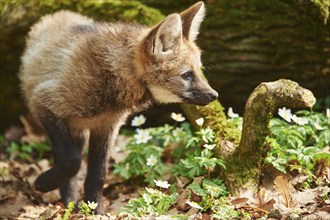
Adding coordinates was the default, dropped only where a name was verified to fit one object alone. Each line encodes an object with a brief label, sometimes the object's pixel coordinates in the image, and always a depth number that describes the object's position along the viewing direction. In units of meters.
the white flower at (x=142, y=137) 5.40
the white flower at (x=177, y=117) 5.36
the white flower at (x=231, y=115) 5.35
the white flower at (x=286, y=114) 4.90
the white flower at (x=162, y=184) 4.27
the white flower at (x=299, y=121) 4.95
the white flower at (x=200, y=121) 5.04
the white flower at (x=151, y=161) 5.15
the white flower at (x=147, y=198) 4.16
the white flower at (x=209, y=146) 4.68
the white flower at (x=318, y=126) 5.05
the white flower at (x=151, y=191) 4.21
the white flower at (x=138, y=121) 5.62
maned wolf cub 4.80
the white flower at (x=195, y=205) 3.98
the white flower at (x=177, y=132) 5.57
